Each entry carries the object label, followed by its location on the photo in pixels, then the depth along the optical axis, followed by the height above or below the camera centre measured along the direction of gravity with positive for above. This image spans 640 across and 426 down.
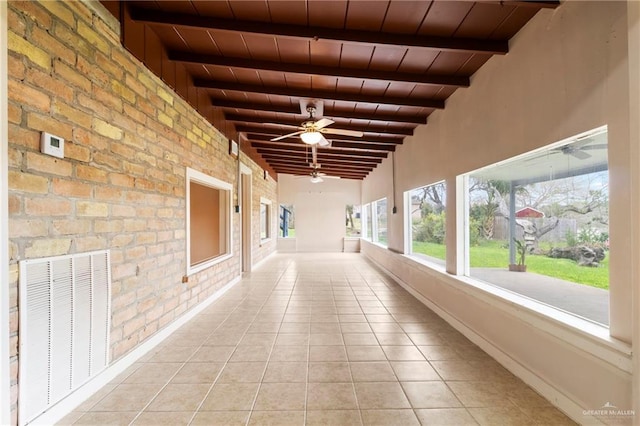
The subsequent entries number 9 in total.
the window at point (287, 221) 11.29 -0.13
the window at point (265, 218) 8.97 -0.02
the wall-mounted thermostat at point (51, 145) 1.69 +0.46
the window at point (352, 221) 11.27 -0.14
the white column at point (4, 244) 1.47 -0.13
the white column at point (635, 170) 1.44 +0.23
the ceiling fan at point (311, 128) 3.84 +1.24
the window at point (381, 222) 7.52 -0.13
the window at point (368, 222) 9.62 -0.17
